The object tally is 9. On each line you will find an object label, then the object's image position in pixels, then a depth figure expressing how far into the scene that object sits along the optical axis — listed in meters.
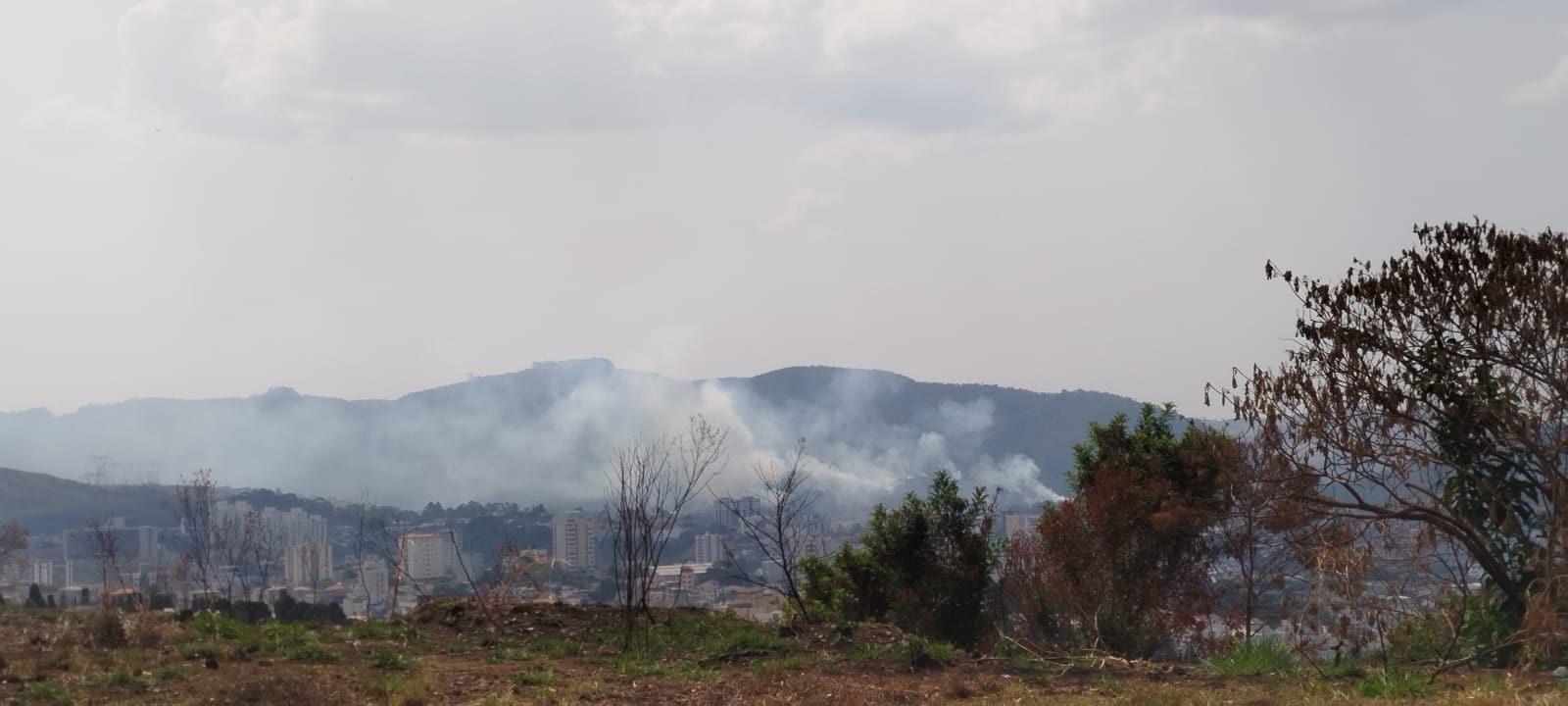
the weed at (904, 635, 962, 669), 12.75
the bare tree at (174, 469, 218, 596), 21.08
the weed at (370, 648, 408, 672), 12.77
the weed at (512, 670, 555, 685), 12.04
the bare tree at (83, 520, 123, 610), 19.39
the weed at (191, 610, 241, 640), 14.26
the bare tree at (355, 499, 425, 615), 19.14
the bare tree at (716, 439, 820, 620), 19.05
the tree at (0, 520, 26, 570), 23.48
